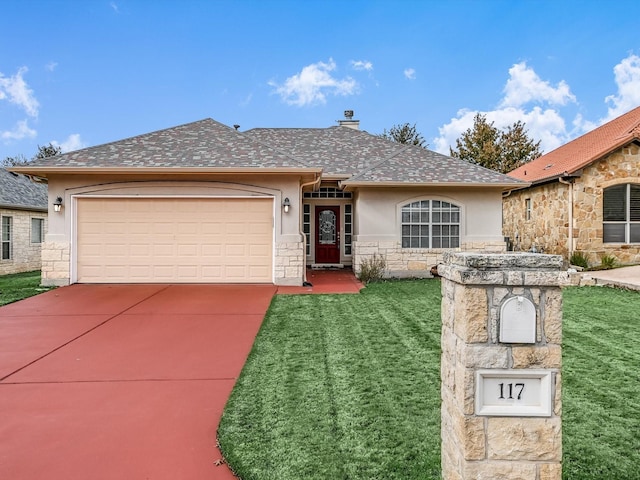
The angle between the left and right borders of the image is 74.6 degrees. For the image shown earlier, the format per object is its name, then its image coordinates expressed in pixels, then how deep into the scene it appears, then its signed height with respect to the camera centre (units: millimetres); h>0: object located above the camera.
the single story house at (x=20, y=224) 13875 +500
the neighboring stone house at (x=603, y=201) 12773 +1335
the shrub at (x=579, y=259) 12523 -442
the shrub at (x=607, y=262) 12516 -513
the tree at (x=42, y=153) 36562 +7687
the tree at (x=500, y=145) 30469 +7235
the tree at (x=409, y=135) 33062 +8476
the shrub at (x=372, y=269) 11672 -747
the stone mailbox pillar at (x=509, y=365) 2082 -607
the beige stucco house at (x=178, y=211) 10438 +730
